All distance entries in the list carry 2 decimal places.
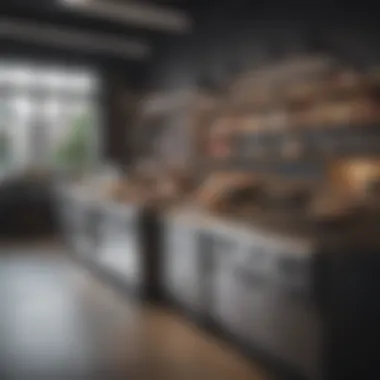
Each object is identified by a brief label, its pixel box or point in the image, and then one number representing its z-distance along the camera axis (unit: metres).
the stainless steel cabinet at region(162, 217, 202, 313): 3.59
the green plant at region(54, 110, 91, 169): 8.55
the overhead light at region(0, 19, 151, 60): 6.60
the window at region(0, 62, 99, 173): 8.36
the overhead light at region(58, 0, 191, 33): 5.25
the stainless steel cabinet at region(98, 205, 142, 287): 4.37
